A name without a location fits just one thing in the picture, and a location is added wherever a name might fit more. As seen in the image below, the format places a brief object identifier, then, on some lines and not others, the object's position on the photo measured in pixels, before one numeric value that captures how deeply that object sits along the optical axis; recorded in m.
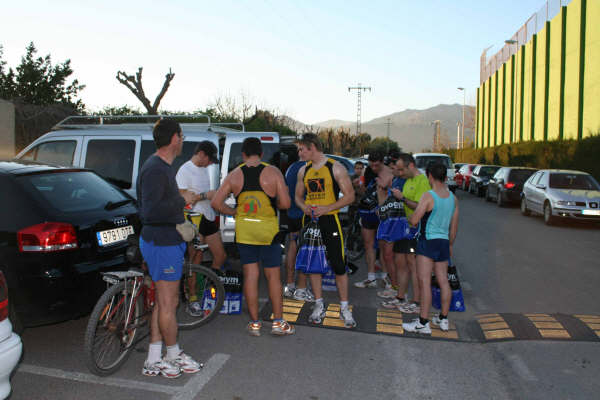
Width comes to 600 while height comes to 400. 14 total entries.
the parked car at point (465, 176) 28.93
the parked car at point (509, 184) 18.88
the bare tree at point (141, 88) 26.20
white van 7.22
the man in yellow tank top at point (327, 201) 5.23
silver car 13.12
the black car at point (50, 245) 4.21
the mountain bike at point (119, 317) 3.97
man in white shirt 5.88
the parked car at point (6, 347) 2.96
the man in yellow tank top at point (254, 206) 4.81
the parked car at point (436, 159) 22.15
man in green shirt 6.03
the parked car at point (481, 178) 24.30
